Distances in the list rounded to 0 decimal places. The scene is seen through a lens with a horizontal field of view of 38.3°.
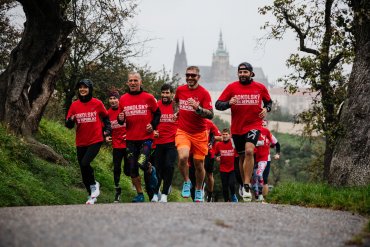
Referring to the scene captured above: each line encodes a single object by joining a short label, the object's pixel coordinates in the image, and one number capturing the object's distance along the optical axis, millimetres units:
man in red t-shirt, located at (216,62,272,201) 8914
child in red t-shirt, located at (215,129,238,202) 13531
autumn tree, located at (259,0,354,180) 17953
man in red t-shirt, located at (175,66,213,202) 8992
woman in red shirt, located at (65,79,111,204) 9117
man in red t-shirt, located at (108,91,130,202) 10797
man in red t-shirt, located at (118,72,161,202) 9398
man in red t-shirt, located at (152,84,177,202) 10336
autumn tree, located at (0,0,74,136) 11875
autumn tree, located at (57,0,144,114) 24203
